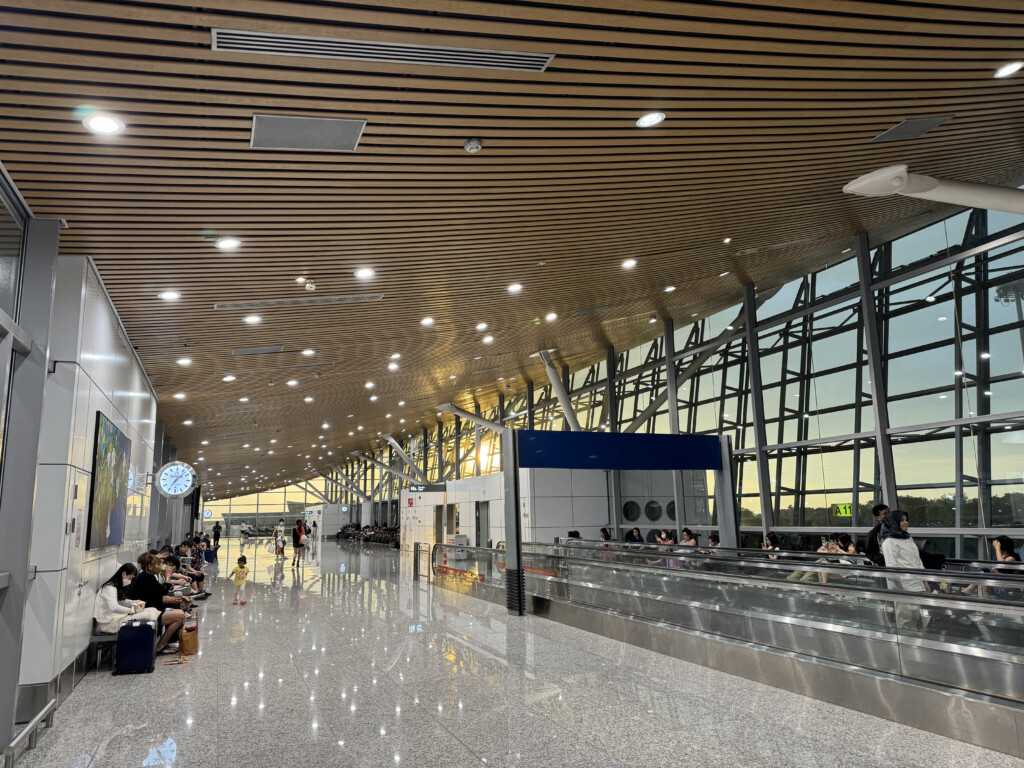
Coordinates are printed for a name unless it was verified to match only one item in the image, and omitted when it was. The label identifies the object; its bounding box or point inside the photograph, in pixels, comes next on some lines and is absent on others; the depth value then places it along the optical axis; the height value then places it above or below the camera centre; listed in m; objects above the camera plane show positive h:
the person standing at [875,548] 8.04 -0.62
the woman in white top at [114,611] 7.32 -1.13
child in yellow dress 15.55 -1.68
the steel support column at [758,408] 13.33 +1.68
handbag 7.91 -1.57
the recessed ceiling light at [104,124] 4.50 +2.43
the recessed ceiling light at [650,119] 5.27 +2.82
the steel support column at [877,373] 11.14 +1.92
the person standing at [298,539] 31.36 -1.75
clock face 12.08 +0.36
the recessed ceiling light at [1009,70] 5.30 +3.18
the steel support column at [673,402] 15.83 +2.13
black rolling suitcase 7.09 -1.48
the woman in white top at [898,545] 6.98 -0.51
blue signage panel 10.94 +0.72
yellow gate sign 11.90 -0.28
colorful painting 7.28 +0.16
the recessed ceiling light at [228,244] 6.90 +2.51
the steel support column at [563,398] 17.30 +2.44
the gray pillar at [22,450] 4.93 +0.38
